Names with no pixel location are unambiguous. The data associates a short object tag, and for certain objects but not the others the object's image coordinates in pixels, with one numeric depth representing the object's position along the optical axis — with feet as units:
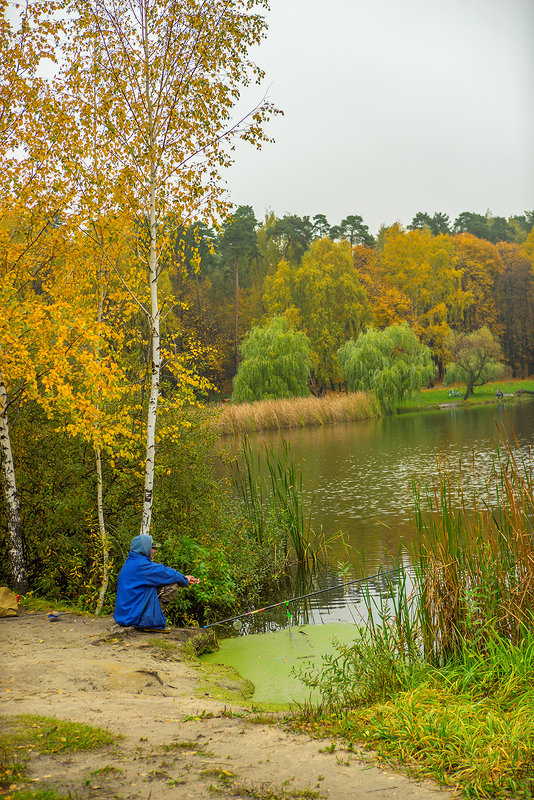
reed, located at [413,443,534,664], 16.63
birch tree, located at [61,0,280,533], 25.20
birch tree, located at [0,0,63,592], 24.30
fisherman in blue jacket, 20.92
